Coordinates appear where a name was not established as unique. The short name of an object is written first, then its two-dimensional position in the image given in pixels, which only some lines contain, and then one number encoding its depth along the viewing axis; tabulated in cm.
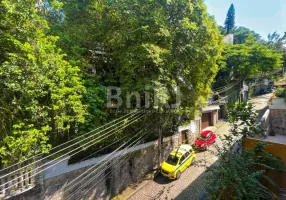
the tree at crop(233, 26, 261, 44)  3203
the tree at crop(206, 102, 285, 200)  529
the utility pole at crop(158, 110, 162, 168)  1143
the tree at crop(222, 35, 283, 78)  1938
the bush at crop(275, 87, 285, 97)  1141
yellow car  1134
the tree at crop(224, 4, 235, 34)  3734
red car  1496
